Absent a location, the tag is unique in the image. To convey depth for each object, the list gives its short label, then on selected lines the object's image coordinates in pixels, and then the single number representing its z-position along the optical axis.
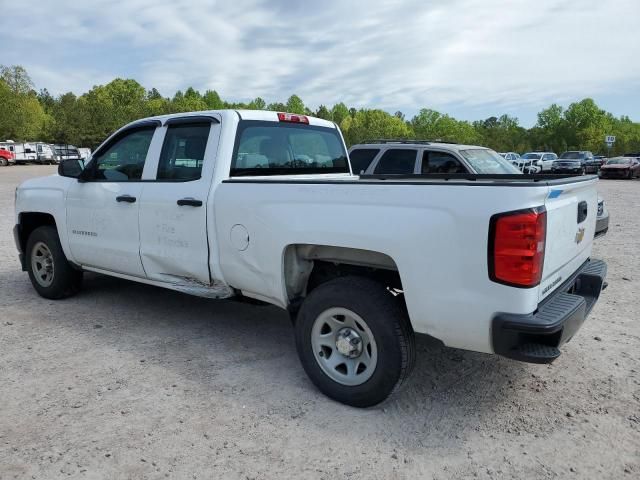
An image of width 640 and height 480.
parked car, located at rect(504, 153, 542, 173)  30.14
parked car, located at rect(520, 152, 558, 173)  38.23
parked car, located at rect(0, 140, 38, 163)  46.58
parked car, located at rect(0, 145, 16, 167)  45.44
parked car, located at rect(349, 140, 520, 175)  8.68
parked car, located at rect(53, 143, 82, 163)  49.23
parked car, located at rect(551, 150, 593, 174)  35.09
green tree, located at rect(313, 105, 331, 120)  92.19
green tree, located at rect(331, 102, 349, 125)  95.44
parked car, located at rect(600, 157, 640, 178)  31.41
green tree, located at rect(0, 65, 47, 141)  56.66
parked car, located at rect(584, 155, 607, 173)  40.34
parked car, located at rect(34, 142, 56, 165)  48.84
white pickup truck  2.75
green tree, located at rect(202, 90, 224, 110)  94.31
